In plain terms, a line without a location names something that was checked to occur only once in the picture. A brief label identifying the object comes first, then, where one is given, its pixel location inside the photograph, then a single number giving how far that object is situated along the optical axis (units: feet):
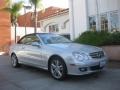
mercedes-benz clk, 11.92
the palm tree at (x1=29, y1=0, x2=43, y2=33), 28.66
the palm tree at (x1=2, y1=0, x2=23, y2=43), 33.26
